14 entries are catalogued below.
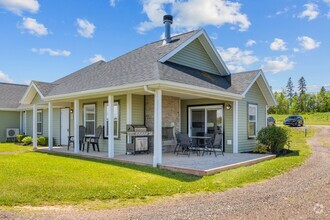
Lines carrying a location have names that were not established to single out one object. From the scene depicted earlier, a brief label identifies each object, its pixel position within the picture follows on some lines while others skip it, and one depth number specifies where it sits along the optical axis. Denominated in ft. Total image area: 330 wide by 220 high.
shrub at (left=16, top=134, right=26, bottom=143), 60.42
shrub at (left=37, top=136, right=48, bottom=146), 52.90
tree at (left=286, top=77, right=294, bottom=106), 288.51
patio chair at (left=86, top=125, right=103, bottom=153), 39.86
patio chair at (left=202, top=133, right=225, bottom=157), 34.85
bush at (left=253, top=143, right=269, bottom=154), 39.88
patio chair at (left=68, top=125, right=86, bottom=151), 41.55
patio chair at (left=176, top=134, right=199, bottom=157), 33.83
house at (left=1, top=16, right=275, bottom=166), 33.83
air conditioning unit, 64.59
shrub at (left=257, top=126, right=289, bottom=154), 39.27
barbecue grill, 35.47
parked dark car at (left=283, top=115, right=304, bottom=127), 100.58
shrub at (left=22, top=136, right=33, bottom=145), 54.80
